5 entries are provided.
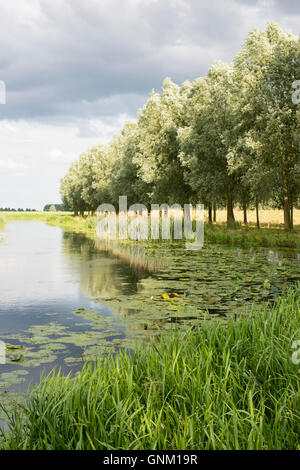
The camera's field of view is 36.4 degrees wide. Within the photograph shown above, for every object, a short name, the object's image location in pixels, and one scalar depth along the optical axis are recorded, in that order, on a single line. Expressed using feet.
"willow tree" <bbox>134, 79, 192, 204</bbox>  146.30
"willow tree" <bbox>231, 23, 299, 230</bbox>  98.02
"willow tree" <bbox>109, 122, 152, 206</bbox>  173.78
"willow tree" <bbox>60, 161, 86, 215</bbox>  325.07
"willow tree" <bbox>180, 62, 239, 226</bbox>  121.90
